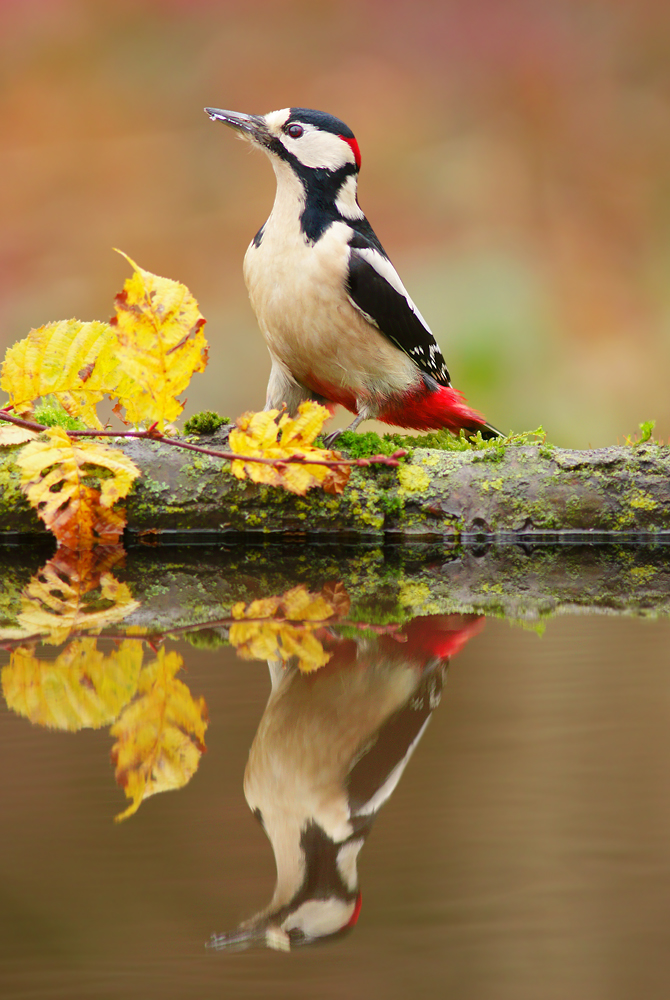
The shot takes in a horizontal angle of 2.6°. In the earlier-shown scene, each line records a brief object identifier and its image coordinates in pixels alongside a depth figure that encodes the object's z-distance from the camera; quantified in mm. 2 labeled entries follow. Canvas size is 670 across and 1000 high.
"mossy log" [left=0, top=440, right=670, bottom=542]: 6078
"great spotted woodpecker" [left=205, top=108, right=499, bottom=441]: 6107
